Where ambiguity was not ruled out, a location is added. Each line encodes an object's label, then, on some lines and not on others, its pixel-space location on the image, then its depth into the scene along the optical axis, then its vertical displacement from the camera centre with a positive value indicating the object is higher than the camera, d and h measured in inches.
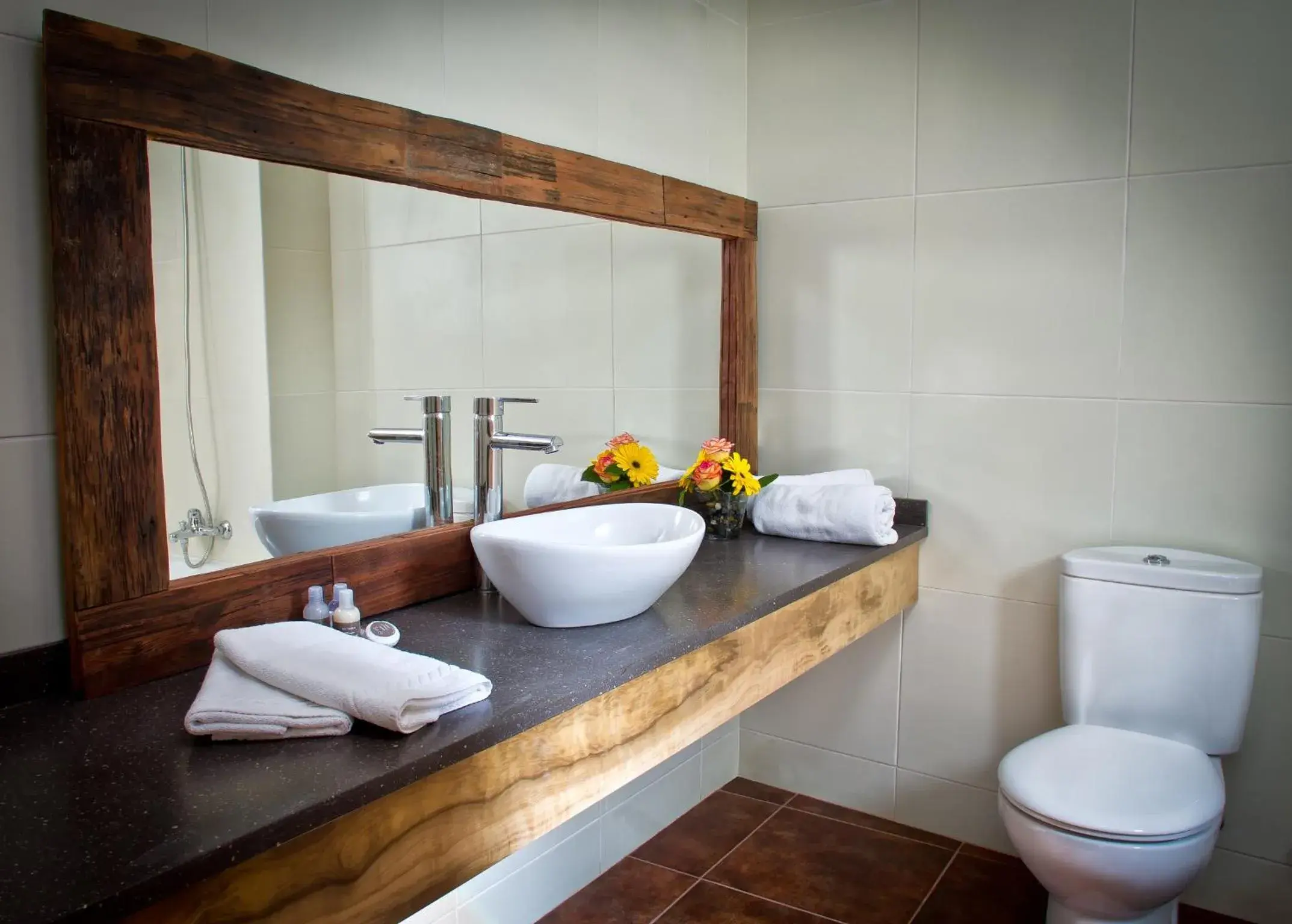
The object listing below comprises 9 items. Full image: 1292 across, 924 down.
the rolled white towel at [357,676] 45.2 -14.1
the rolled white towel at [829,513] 90.2 -13.0
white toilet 69.1 -30.0
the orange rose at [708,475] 92.4 -9.5
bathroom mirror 54.2 +2.1
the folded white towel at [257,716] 44.6 -15.3
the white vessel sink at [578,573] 59.2 -12.1
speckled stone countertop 34.7 -16.6
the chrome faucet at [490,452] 72.6 -5.8
